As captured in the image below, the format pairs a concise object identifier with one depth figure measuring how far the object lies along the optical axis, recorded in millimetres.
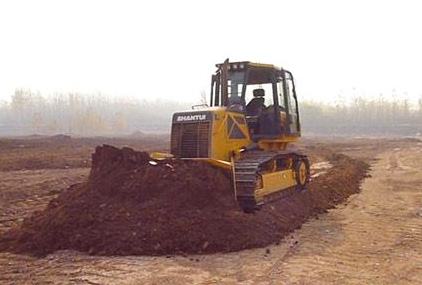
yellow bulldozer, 10102
